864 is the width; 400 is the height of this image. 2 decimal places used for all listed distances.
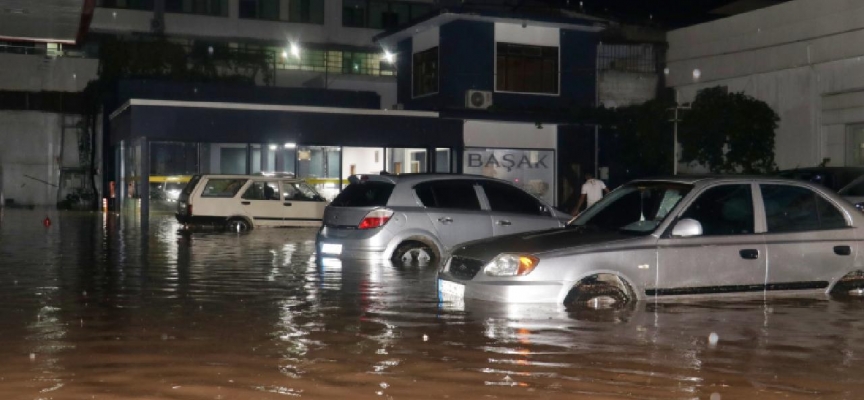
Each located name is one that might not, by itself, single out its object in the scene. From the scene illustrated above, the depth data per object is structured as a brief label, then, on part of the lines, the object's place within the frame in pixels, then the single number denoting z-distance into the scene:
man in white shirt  26.11
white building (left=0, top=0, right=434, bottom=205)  53.06
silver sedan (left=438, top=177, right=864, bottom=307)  10.73
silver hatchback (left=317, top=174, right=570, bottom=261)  16.14
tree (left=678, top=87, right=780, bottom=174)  32.75
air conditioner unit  36.25
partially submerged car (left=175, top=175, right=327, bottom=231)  29.34
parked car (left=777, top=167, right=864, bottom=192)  20.41
